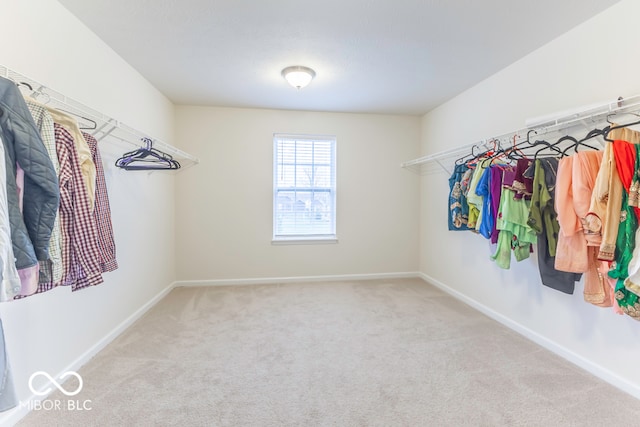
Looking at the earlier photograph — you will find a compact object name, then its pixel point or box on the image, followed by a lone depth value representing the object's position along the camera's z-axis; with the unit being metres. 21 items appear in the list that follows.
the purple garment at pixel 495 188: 2.40
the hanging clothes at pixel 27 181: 1.15
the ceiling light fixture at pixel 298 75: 2.75
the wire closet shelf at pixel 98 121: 1.49
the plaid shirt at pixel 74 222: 1.47
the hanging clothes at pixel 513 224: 2.16
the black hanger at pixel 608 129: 1.64
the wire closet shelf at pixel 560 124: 1.74
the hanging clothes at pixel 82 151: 1.54
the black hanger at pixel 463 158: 3.15
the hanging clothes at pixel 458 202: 3.03
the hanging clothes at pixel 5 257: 1.06
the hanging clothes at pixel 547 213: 2.04
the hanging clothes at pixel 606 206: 1.59
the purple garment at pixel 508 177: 2.19
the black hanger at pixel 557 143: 2.00
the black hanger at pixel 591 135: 1.82
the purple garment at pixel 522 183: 2.13
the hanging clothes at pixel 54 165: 1.35
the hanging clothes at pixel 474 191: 2.62
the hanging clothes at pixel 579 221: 1.76
